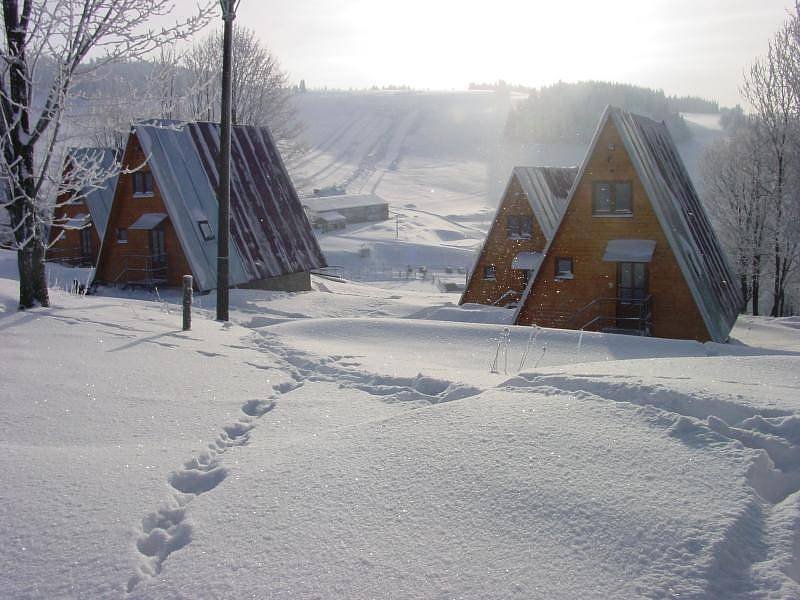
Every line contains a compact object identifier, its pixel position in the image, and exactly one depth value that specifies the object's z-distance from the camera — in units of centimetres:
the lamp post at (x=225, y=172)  1369
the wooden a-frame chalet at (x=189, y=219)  2242
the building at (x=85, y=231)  3291
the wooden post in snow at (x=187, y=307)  1122
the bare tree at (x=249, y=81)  3984
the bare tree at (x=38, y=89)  978
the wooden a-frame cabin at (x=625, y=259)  1880
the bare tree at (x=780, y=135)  2783
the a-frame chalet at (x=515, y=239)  2733
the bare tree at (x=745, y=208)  3256
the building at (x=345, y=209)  7225
